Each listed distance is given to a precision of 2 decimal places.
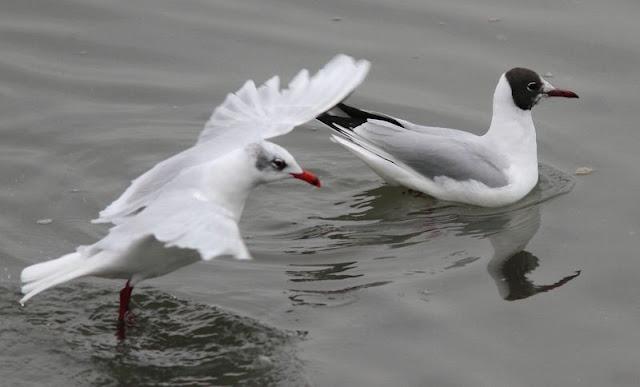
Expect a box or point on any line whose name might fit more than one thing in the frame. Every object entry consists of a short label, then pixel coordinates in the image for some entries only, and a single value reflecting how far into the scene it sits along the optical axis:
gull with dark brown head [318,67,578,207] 18.75
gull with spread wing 12.48
